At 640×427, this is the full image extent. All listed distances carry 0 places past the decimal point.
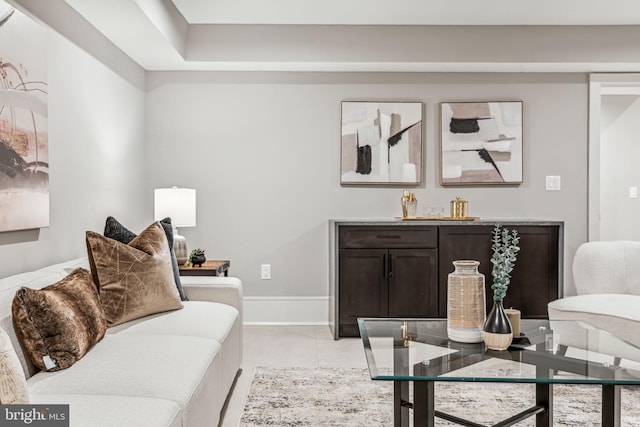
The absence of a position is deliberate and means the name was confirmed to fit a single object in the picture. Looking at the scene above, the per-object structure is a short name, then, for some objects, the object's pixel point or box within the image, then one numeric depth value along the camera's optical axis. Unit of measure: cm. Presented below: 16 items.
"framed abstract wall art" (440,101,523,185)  479
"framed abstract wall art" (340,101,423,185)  477
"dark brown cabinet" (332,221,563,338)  433
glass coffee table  191
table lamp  405
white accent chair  346
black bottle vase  214
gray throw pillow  294
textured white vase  224
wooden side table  385
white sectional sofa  165
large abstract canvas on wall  247
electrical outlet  484
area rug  263
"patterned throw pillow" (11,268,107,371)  195
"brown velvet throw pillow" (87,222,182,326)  259
